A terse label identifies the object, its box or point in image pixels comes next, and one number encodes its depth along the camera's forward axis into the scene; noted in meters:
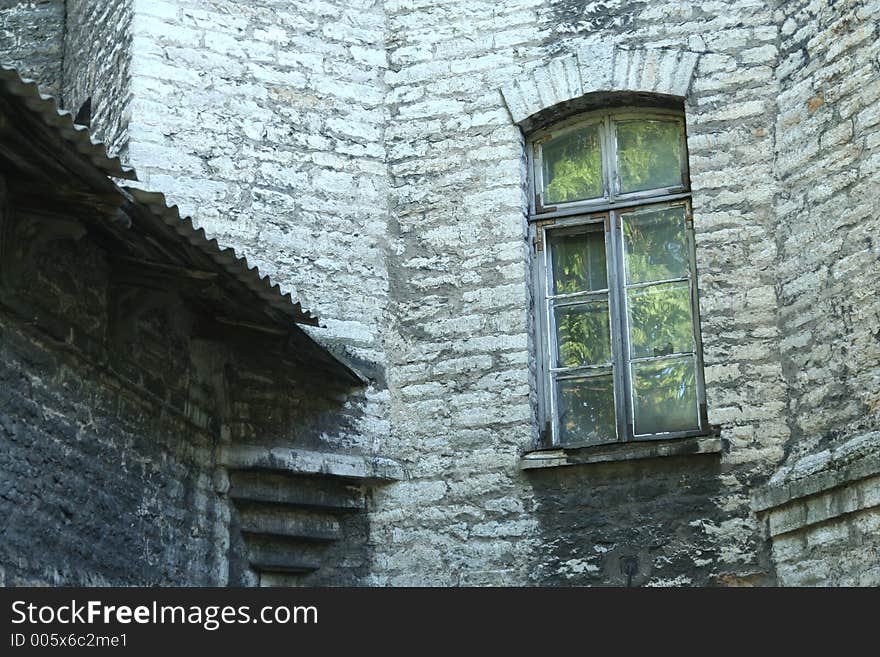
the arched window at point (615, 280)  8.27
